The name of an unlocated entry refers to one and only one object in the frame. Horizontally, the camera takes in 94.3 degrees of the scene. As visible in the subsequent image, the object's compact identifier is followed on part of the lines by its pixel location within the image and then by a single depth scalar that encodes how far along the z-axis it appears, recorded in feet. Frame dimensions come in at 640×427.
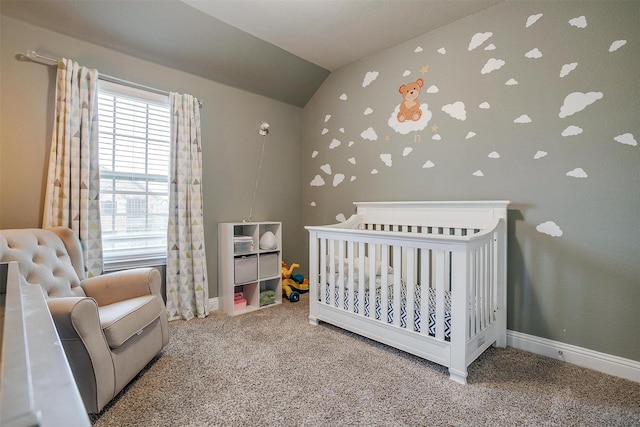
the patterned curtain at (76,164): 6.48
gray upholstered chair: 4.29
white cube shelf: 8.86
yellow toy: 10.09
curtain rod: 6.29
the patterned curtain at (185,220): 8.21
